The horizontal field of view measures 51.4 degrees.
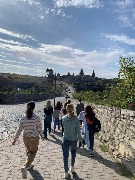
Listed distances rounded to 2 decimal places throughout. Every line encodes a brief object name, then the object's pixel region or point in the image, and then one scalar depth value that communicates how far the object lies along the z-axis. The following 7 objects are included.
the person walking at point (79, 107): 7.68
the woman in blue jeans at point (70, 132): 3.39
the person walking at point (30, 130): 3.46
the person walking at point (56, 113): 7.18
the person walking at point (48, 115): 6.20
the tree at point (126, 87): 6.61
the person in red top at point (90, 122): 4.54
